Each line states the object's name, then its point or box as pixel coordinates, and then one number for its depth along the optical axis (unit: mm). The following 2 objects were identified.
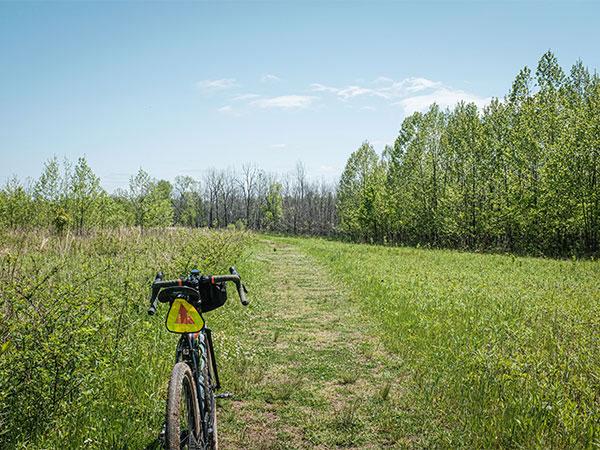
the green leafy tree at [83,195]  22109
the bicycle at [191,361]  2090
